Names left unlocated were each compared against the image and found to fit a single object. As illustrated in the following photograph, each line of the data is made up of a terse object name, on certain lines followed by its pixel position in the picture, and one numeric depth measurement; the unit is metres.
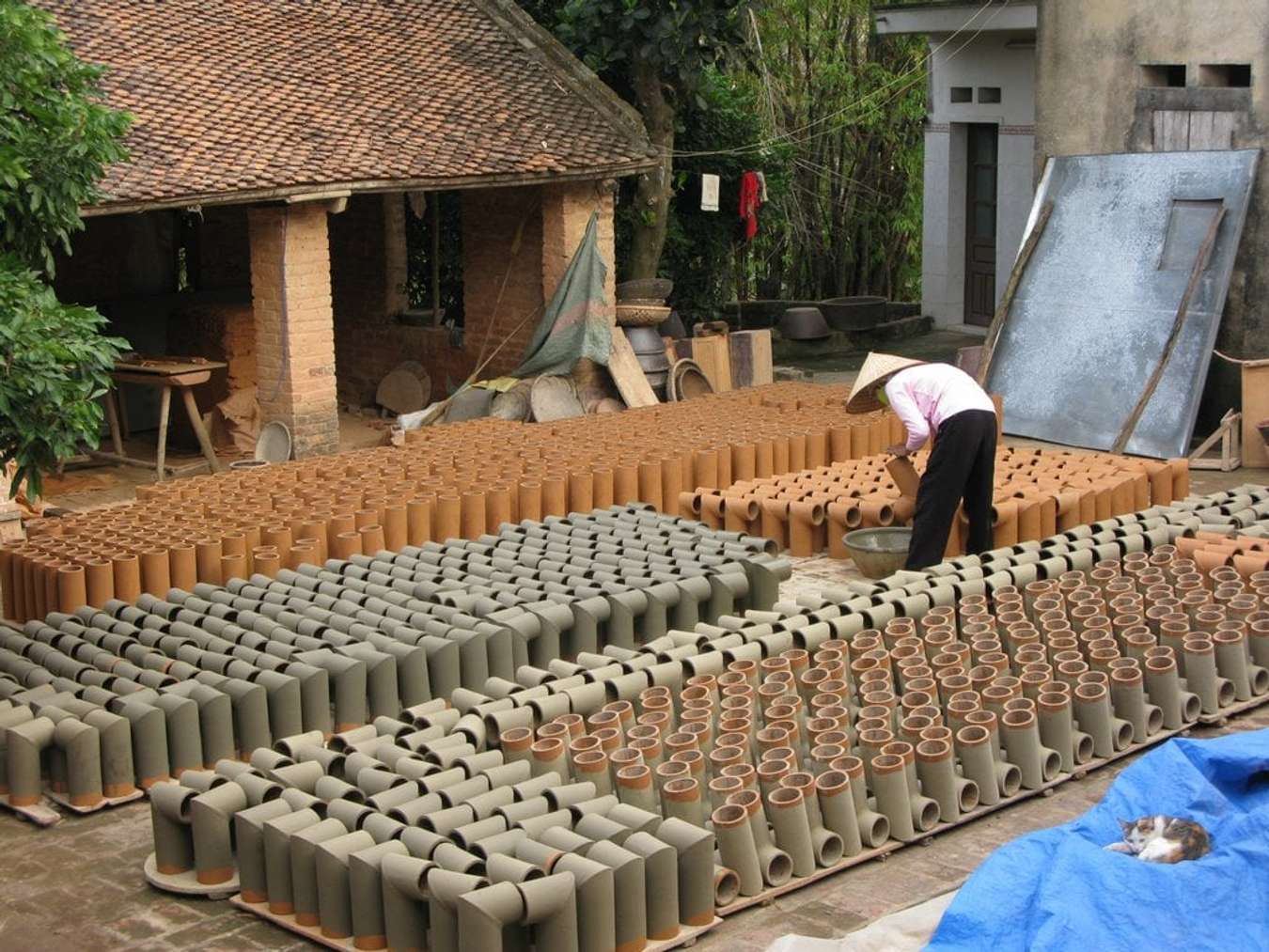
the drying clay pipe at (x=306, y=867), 6.08
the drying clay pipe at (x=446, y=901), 5.58
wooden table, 14.28
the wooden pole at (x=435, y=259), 18.12
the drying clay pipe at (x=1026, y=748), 7.04
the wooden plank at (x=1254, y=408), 13.48
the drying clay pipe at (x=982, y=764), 6.89
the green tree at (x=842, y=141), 23.38
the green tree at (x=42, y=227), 7.18
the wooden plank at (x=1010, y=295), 15.03
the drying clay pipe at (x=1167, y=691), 7.66
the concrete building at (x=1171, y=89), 14.12
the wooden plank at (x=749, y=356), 17.17
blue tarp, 4.95
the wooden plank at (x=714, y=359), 16.95
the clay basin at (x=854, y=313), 21.48
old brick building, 14.45
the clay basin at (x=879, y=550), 10.27
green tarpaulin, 15.75
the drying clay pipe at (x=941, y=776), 6.74
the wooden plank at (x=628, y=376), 15.74
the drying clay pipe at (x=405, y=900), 5.75
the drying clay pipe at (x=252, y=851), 6.29
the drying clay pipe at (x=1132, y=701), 7.53
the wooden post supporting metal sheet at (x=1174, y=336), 13.71
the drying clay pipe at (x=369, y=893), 5.89
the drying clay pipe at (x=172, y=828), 6.52
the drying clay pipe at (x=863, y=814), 6.54
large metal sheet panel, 13.89
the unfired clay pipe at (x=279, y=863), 6.17
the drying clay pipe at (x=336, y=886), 5.98
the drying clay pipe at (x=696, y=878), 5.97
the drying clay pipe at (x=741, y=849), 6.18
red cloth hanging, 19.53
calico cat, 5.37
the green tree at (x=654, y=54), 16.81
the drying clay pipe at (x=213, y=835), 6.46
